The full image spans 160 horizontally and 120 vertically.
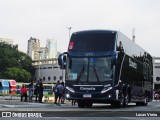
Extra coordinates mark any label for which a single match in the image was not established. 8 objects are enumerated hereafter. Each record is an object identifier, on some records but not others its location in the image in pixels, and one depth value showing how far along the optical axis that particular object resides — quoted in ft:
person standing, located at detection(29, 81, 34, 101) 111.55
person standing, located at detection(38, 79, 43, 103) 99.29
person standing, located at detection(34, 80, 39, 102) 100.65
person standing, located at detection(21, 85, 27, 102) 114.13
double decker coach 72.90
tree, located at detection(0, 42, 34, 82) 377.91
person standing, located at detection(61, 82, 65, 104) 97.04
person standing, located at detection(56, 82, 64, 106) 95.14
